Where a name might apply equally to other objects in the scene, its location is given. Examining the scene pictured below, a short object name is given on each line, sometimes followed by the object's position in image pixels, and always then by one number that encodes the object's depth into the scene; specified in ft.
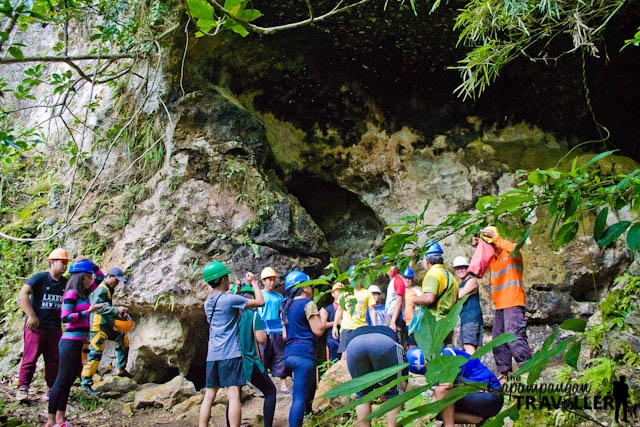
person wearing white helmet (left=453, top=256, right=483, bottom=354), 16.08
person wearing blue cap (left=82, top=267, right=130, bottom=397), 18.94
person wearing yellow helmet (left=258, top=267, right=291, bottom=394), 19.12
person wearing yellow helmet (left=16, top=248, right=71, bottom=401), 16.72
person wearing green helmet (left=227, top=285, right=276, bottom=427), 14.46
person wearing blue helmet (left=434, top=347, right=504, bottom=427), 10.45
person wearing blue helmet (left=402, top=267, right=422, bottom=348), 20.66
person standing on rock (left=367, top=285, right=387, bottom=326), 21.50
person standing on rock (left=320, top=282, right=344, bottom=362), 21.87
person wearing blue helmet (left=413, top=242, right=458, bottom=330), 14.37
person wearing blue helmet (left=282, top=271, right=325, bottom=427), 14.46
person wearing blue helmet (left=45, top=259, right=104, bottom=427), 13.96
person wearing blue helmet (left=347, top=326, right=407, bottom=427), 12.24
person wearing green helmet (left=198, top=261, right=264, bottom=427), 13.73
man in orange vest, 15.22
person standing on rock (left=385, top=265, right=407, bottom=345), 18.69
